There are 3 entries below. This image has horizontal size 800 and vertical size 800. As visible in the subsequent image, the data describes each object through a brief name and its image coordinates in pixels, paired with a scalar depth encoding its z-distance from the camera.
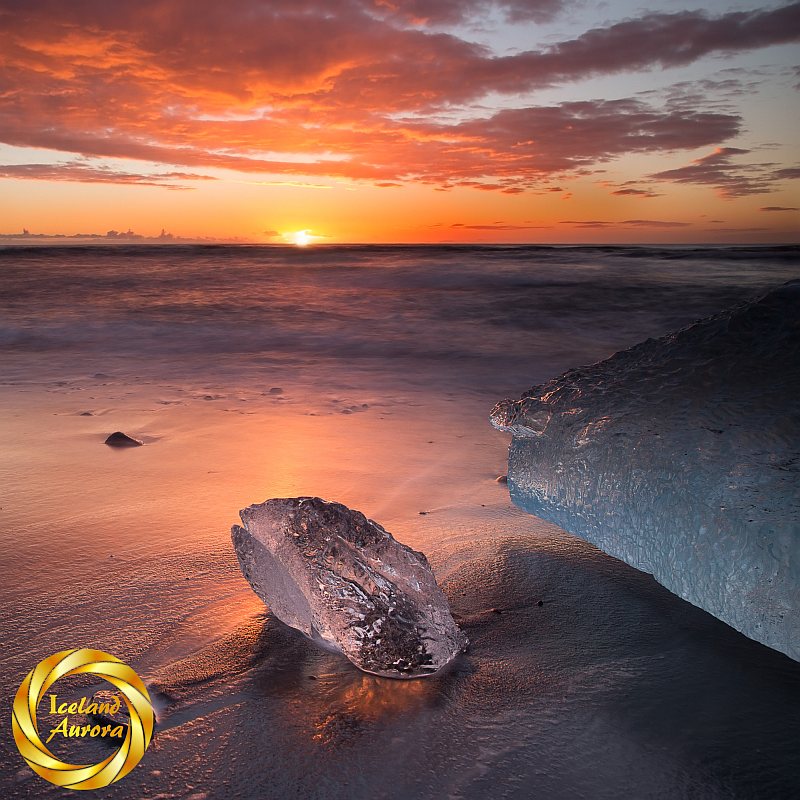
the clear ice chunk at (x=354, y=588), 1.72
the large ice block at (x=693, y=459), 1.61
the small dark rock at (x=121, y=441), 3.92
